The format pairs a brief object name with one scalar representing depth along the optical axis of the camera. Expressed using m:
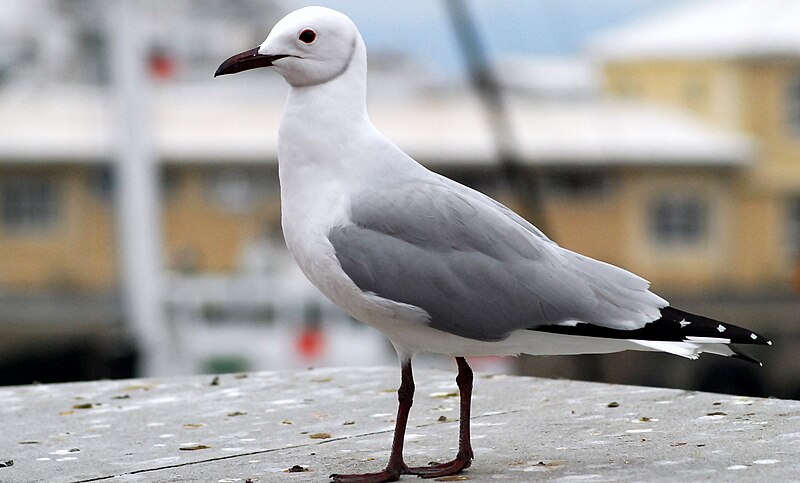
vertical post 24.05
